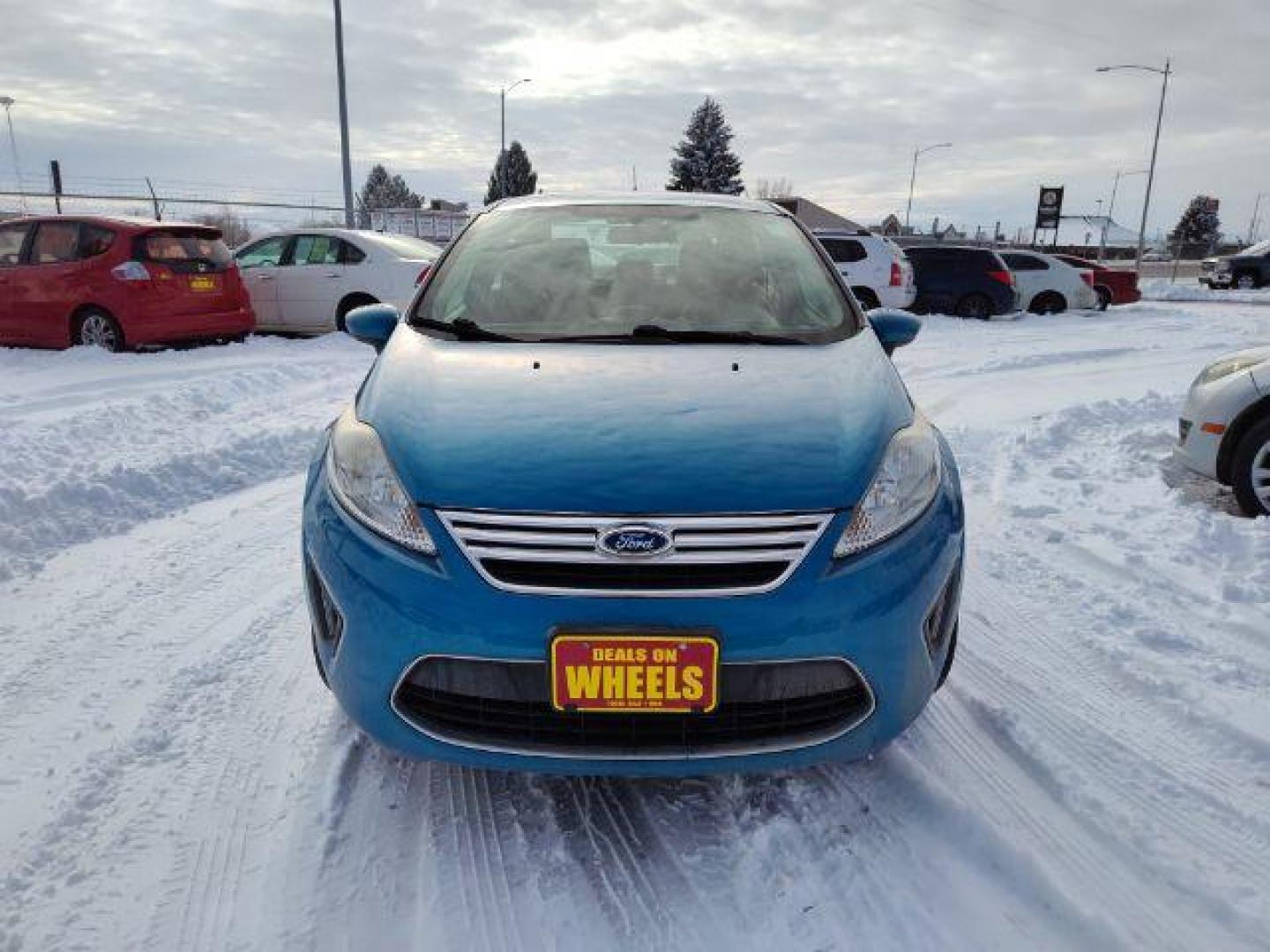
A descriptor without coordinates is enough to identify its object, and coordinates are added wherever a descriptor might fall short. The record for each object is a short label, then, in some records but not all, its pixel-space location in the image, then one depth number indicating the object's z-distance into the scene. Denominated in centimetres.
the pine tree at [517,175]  6309
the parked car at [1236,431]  434
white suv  1407
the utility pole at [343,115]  1747
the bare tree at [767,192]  7776
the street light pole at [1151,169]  2981
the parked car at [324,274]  995
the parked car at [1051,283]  1645
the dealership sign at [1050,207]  3925
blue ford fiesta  182
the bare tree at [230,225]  2912
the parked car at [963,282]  1529
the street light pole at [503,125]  3235
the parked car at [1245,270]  2439
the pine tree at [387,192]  7869
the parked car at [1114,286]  1805
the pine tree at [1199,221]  7225
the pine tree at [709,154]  5488
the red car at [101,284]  847
